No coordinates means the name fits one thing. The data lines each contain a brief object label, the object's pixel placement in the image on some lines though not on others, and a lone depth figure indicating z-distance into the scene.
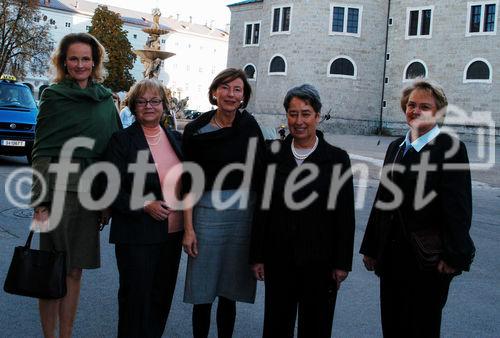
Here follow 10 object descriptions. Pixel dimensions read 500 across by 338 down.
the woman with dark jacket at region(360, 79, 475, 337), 3.09
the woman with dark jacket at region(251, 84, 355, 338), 3.29
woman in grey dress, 3.57
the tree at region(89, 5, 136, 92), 62.28
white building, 91.06
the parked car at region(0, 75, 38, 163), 13.95
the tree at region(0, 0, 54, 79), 43.34
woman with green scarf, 3.50
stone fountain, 23.76
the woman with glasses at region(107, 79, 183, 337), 3.49
